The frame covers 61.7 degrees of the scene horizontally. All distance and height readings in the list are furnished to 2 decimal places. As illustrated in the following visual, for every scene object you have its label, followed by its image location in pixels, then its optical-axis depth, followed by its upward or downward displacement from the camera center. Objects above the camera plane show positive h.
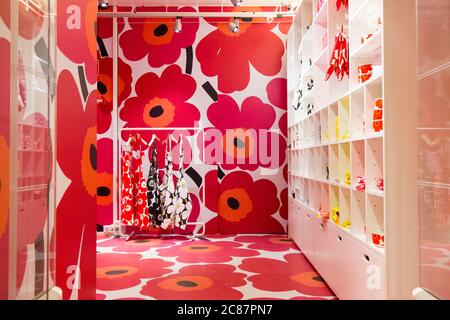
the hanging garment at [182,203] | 4.94 -0.56
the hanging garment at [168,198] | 4.95 -0.49
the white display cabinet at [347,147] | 2.06 +0.10
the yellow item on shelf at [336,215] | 2.93 -0.44
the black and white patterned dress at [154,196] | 4.96 -0.46
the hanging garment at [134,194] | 4.99 -0.44
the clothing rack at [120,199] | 5.46 -0.49
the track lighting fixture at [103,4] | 4.69 +1.98
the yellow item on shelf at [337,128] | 2.95 +0.25
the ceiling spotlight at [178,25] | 5.15 +1.86
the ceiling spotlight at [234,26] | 5.16 +1.85
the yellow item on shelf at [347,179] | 2.67 -0.14
